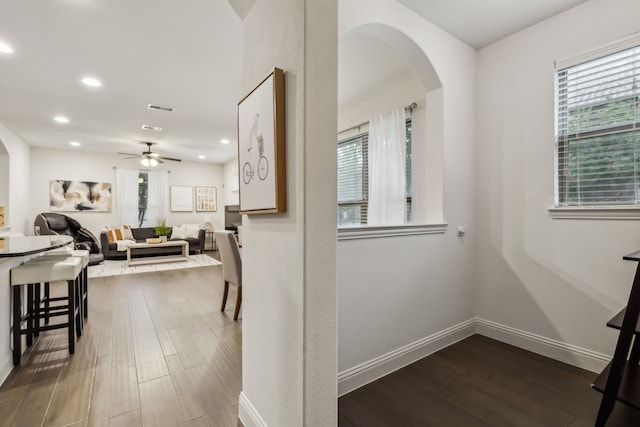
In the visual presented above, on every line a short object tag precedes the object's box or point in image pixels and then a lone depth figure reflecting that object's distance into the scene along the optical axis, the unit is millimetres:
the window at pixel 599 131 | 1914
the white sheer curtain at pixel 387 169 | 3217
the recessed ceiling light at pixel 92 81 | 3383
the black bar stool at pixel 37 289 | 2078
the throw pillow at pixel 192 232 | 7637
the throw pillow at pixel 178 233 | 7646
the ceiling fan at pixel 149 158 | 6184
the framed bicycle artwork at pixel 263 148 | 1181
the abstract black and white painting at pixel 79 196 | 7160
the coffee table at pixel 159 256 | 6113
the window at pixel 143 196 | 8156
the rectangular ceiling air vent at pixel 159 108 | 4305
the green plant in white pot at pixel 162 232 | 6645
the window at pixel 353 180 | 3881
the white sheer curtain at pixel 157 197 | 8297
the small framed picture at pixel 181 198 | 8648
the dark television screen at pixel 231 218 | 7594
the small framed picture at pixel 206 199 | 9055
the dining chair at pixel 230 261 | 3045
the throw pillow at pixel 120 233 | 6773
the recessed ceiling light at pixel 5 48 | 2667
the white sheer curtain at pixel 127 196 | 7828
